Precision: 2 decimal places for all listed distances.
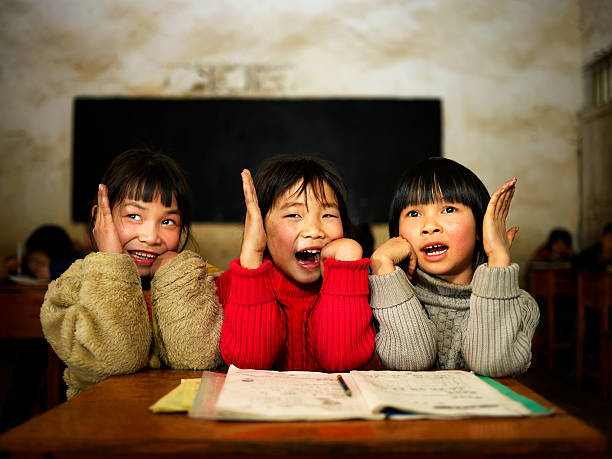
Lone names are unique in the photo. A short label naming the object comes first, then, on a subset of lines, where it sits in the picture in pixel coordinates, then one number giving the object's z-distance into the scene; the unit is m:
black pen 0.76
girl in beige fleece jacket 0.99
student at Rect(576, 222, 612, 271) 3.37
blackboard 5.26
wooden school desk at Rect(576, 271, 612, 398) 3.13
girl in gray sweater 1.02
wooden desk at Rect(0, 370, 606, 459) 0.59
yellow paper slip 0.70
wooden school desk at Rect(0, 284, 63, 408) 2.10
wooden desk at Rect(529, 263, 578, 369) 4.02
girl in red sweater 1.05
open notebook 0.66
